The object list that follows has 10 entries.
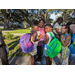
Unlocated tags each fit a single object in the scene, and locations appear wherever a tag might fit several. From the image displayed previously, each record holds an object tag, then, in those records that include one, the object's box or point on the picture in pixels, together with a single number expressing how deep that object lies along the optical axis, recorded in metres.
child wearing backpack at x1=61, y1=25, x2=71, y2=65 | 2.06
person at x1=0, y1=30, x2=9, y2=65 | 2.11
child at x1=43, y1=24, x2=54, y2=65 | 2.05
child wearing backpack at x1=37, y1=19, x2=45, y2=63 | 2.90
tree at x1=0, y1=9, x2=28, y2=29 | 24.22
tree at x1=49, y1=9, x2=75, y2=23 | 11.07
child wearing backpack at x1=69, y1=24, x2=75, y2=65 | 2.13
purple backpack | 2.08
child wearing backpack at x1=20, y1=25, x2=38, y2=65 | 2.09
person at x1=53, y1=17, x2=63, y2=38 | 2.99
